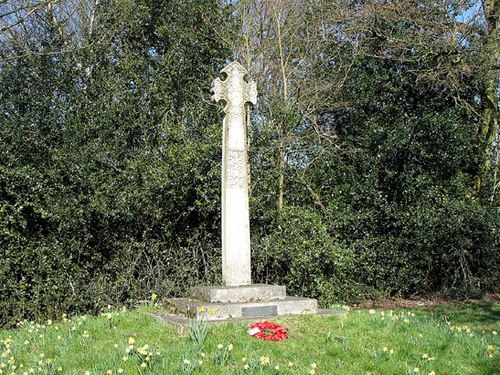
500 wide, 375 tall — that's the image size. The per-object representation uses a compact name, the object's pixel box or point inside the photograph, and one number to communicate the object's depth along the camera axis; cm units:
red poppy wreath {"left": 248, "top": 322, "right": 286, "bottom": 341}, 596
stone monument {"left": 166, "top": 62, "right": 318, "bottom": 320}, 705
